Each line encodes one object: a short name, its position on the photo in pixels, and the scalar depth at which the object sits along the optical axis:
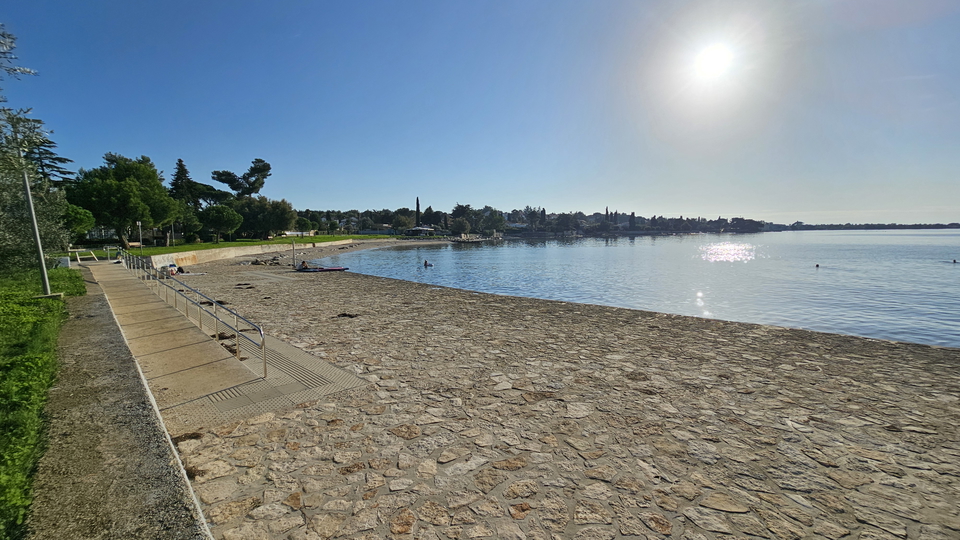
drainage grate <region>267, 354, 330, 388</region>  7.06
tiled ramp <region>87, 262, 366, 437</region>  5.73
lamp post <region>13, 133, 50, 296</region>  10.97
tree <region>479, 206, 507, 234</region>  187.25
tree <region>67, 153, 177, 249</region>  36.91
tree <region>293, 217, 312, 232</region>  95.90
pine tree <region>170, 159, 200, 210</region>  78.88
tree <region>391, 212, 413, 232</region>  151.75
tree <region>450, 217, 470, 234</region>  157.88
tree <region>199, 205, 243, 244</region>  58.88
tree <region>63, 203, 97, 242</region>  29.12
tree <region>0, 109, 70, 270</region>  9.70
